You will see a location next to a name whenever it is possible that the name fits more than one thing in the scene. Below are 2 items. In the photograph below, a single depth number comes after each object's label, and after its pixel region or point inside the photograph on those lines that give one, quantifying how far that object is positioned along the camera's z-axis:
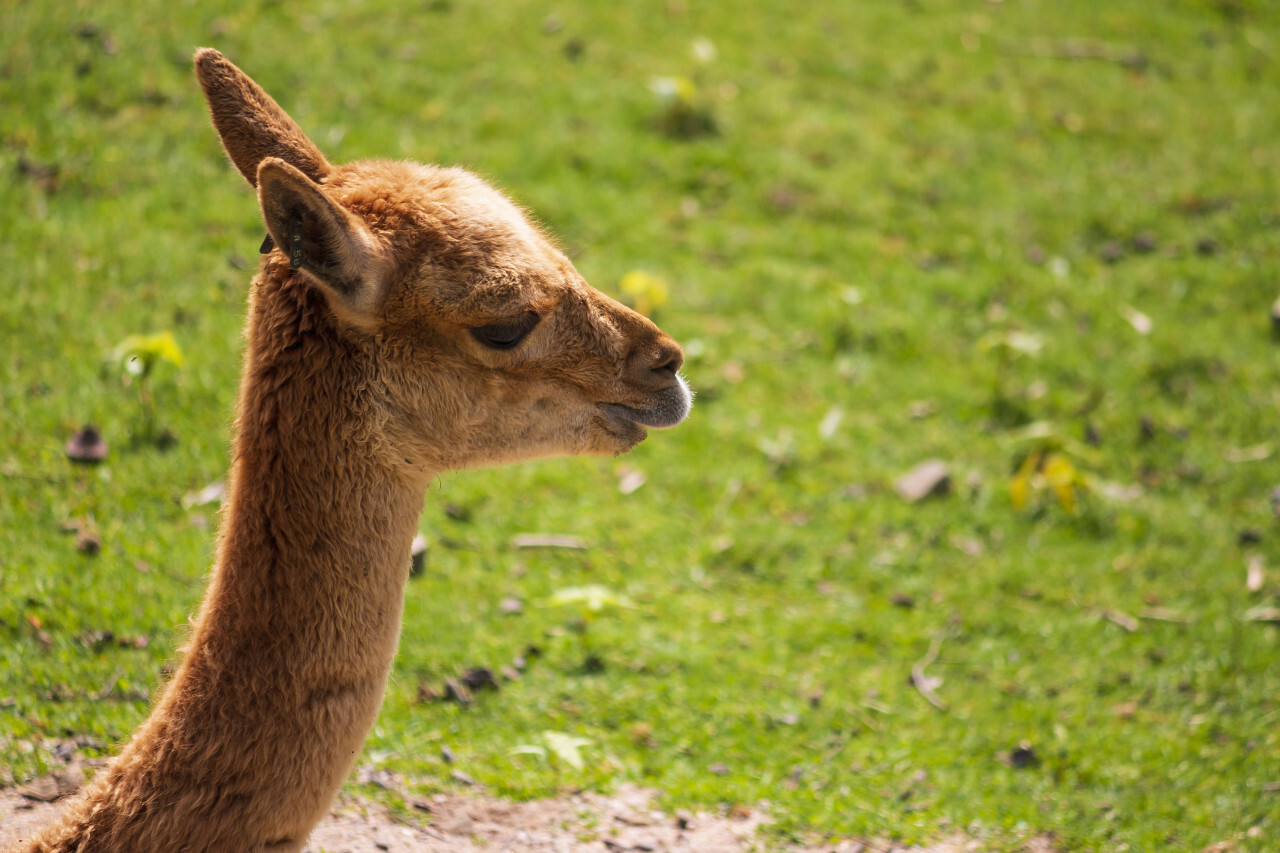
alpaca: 4.84
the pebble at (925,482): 11.31
